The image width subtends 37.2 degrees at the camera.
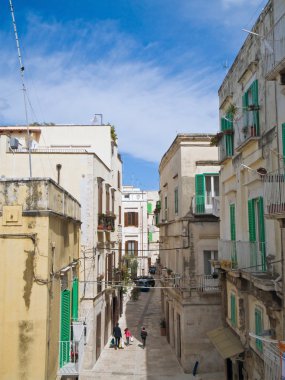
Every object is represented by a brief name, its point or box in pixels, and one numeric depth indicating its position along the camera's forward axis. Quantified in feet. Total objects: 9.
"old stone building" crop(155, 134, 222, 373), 72.18
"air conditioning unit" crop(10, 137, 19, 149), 79.15
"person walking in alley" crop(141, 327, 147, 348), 86.48
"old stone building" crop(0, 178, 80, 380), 35.45
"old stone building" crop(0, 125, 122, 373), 72.54
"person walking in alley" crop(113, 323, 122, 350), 85.56
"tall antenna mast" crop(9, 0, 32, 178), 44.70
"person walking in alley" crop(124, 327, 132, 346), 87.92
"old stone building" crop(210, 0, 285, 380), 33.83
